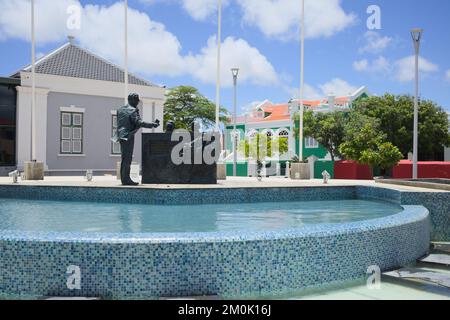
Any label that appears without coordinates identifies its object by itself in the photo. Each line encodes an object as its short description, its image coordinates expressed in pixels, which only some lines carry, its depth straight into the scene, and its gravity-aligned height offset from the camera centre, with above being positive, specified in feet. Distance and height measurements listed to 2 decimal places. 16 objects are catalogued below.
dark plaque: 46.11 -0.91
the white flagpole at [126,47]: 67.60 +15.36
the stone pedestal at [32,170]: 62.28 -1.84
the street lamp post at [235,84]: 93.72 +14.46
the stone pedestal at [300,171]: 67.62 -1.83
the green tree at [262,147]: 138.41 +2.93
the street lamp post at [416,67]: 63.37 +12.43
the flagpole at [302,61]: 68.08 +13.61
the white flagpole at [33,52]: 63.77 +13.72
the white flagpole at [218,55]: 64.18 +13.90
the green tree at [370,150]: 92.58 +1.62
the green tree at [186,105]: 173.17 +18.59
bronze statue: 42.83 +2.07
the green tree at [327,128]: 123.85 +7.62
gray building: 79.36 +7.86
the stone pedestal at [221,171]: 63.31 -1.80
